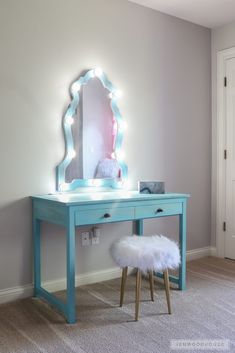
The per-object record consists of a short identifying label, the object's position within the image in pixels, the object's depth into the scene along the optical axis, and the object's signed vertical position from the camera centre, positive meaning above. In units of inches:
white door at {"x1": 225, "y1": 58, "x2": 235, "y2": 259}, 142.6 +6.2
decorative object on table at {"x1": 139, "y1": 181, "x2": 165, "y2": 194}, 112.9 -3.8
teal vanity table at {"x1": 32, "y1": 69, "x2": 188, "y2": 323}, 90.7 -6.1
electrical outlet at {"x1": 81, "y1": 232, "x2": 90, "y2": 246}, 115.9 -19.9
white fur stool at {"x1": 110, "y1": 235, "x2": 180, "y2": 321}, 88.4 -19.7
